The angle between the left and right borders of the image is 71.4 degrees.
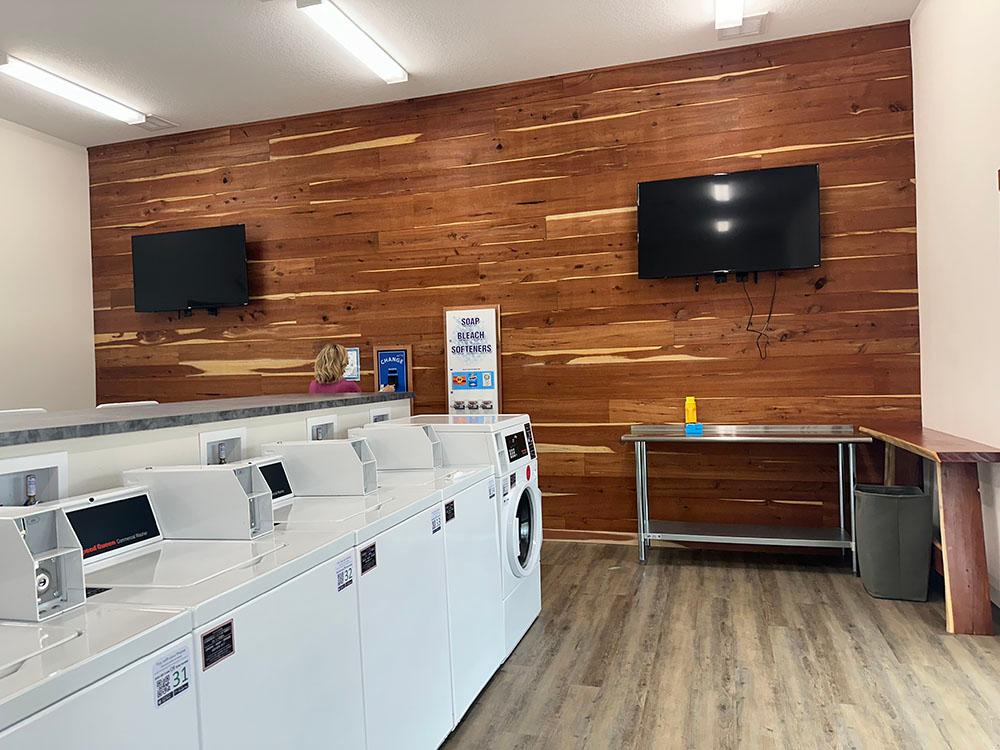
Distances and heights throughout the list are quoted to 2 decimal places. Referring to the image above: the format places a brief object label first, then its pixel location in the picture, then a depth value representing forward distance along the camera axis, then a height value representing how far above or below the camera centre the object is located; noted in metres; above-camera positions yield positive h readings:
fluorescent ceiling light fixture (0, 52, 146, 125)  4.25 +1.95
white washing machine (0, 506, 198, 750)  0.95 -0.42
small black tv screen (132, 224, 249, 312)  5.45 +0.89
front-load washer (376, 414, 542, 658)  2.89 -0.53
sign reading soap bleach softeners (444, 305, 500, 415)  4.91 +0.09
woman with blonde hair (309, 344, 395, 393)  4.28 +0.04
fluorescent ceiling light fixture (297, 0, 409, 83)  3.66 +1.95
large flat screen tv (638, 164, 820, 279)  4.19 +0.87
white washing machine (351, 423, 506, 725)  2.39 -0.63
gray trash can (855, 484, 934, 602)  3.39 -0.91
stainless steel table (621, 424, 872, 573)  3.86 -0.77
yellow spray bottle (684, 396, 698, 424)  4.39 -0.30
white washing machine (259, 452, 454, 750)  1.81 -0.63
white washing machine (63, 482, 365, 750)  1.29 -0.47
